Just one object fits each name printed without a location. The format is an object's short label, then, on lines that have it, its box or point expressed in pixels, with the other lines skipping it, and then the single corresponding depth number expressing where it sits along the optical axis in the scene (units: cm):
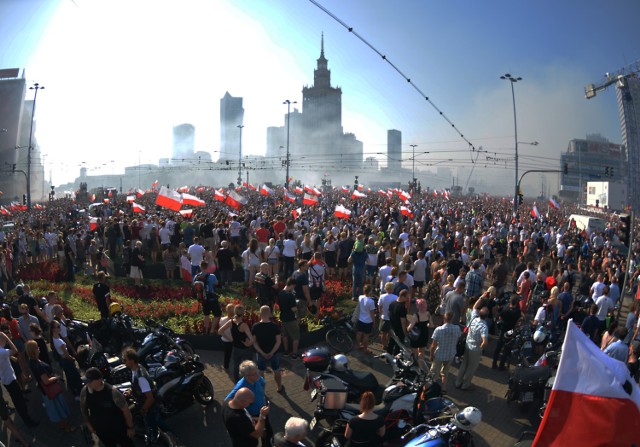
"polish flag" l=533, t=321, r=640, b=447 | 379
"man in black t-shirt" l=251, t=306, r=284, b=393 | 794
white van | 2823
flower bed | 1184
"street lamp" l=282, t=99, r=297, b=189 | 5494
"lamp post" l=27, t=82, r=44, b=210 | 4225
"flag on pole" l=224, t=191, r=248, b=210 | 2623
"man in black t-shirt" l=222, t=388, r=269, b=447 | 516
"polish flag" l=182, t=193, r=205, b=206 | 2341
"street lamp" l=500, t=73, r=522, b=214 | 3385
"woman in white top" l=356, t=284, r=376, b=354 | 1000
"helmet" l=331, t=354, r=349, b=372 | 724
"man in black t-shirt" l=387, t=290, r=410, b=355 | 951
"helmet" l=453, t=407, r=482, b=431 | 550
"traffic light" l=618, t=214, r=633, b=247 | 1384
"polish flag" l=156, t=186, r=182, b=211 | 2041
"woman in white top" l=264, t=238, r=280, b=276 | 1494
